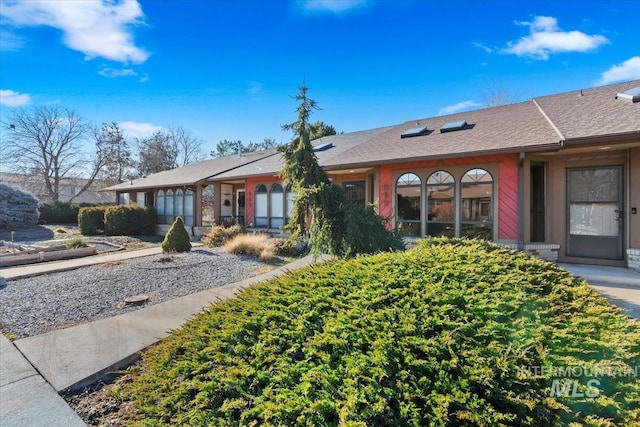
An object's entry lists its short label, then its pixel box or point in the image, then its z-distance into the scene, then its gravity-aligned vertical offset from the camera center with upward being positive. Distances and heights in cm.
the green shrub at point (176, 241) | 1109 -116
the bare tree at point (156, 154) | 3572 +652
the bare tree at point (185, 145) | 3781 +799
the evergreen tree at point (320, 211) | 598 -4
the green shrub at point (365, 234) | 585 -50
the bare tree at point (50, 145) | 2911 +628
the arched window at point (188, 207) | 1795 +12
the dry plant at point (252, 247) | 1010 -130
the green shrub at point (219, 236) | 1261 -112
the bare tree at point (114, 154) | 3316 +603
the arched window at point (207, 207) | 1924 +12
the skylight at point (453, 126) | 1125 +302
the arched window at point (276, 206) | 1469 +14
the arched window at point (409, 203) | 1035 +20
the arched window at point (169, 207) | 1920 +13
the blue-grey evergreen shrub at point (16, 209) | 1914 +1
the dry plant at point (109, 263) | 895 -160
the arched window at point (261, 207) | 1523 +10
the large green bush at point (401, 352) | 171 -95
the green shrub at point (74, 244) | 1212 -138
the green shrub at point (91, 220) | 1762 -63
